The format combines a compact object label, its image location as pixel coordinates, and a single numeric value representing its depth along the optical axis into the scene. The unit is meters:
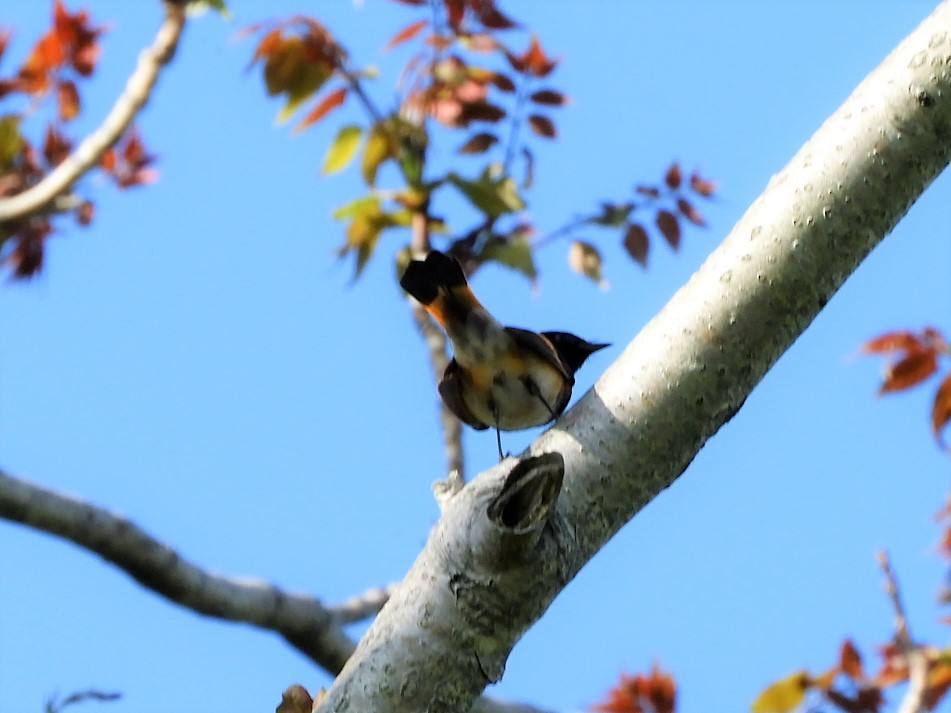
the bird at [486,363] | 6.97
